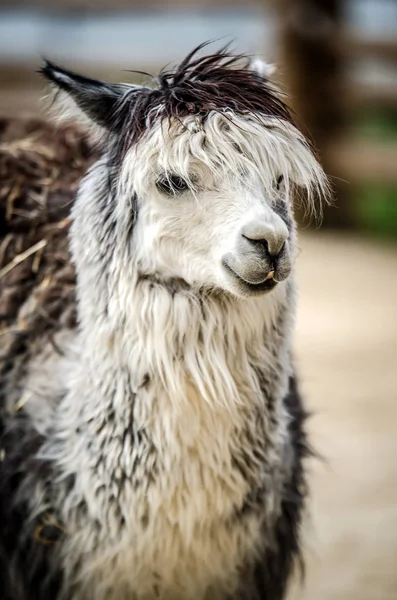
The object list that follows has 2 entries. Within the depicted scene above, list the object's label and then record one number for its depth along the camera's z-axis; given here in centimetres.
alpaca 427
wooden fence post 1730
